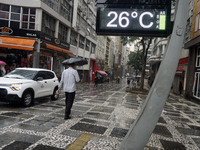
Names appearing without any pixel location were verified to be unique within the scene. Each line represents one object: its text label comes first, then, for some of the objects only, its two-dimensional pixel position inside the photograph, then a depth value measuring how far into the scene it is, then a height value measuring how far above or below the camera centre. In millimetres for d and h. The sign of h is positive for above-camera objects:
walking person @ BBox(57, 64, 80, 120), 5766 -587
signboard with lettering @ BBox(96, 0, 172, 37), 3473 +1044
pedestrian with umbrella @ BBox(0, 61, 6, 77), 12984 -489
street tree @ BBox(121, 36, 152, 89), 21792 +3911
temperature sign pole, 2715 -338
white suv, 6903 -887
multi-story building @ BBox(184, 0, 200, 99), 16359 +1438
